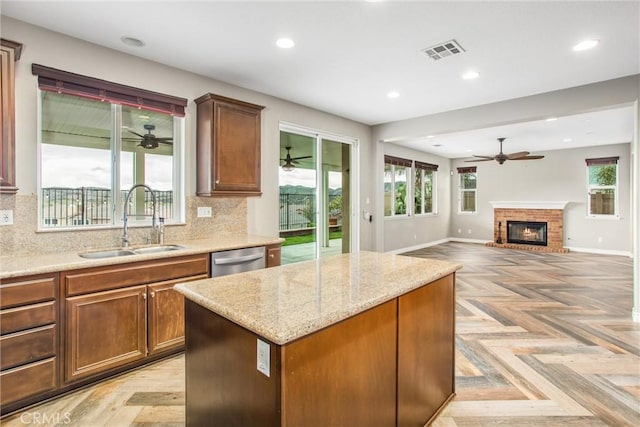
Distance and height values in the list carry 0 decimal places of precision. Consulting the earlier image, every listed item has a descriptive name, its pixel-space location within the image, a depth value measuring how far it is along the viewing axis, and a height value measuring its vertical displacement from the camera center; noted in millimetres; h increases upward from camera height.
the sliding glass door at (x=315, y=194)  4609 +257
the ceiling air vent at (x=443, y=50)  2857 +1466
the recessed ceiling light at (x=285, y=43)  2793 +1460
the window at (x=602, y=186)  7754 +608
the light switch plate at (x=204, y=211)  3496 -20
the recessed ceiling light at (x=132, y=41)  2735 +1439
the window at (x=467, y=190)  9961 +634
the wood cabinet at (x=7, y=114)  2203 +653
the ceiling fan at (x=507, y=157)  6770 +1139
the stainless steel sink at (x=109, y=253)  2602 -359
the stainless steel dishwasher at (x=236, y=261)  2854 -467
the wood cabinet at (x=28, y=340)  1897 -796
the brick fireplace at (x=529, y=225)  8438 -398
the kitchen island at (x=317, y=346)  1109 -553
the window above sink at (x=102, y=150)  2666 +542
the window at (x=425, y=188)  8703 +622
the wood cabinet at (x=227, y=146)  3270 +663
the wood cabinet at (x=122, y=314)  2160 -761
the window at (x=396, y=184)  7523 +632
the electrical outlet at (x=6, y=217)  2359 -60
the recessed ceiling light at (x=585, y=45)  2795 +1460
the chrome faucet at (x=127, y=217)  2859 -68
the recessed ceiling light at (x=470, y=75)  3479 +1481
